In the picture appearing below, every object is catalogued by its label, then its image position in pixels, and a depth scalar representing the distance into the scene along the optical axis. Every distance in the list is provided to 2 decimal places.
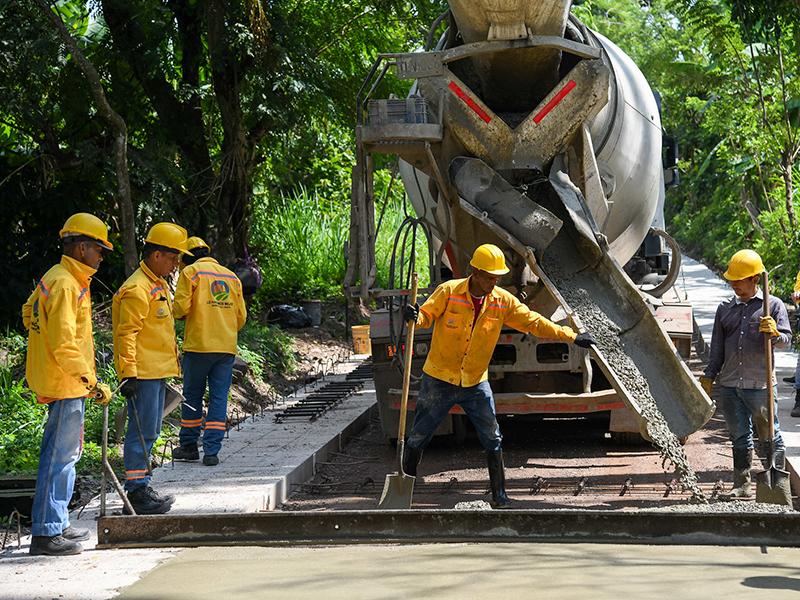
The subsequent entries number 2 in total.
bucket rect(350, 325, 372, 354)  16.64
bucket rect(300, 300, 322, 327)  17.94
